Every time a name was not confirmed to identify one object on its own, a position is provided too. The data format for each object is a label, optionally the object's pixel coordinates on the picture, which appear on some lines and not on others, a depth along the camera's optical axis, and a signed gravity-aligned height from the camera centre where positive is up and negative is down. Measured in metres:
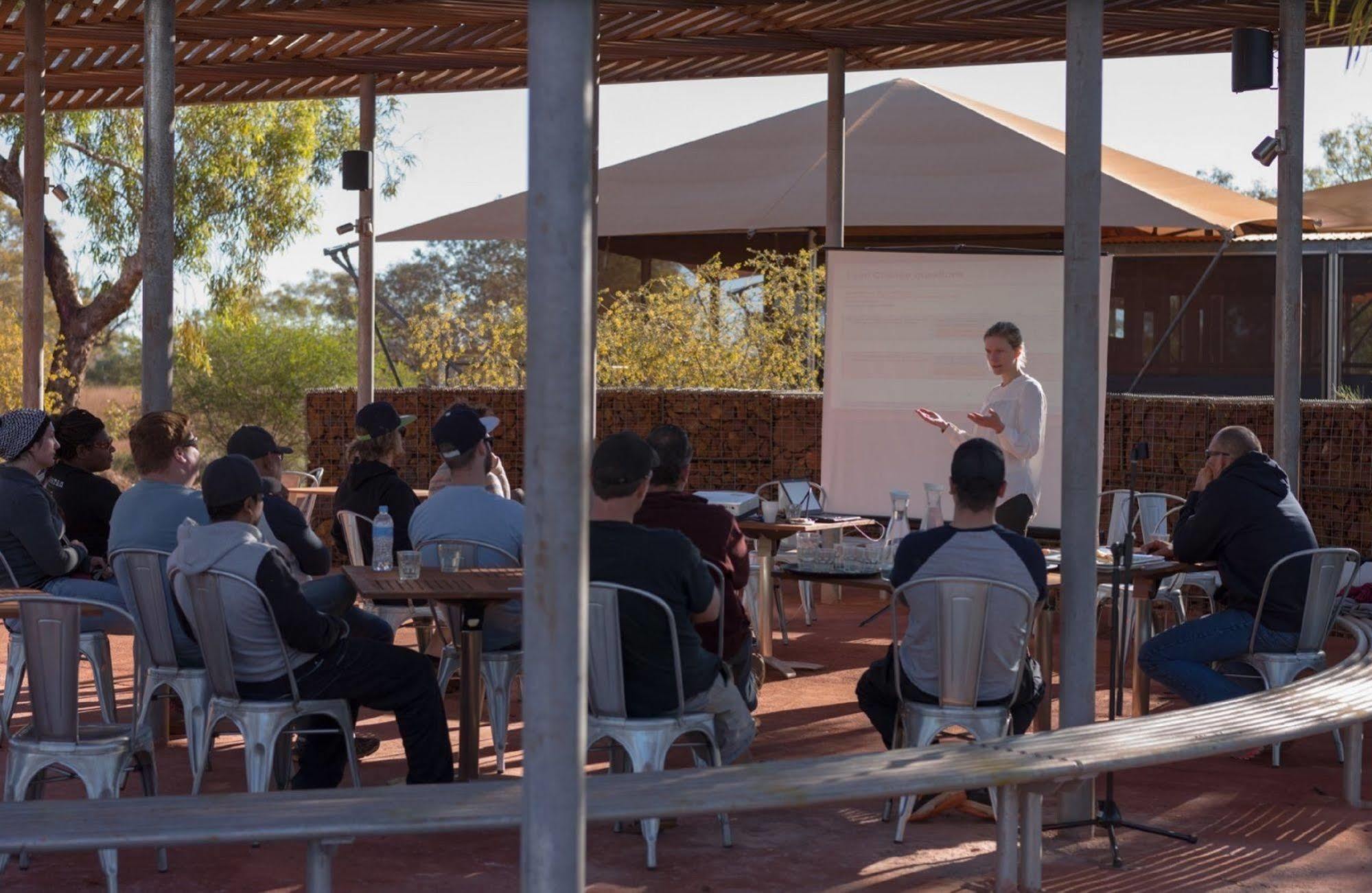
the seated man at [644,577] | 4.66 -0.46
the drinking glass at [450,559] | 5.35 -0.48
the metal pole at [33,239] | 10.24 +1.00
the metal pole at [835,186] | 11.49 +1.53
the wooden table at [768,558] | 7.31 -0.66
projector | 7.79 -0.43
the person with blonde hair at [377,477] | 6.65 -0.28
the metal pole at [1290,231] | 8.37 +0.93
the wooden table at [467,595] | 4.86 -0.54
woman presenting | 7.23 +0.01
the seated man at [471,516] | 5.73 -0.37
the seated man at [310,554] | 5.52 -0.49
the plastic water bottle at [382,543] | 5.53 -0.45
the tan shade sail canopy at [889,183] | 12.98 +1.88
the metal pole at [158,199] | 7.58 +0.93
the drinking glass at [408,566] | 5.17 -0.49
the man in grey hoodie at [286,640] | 4.58 -0.65
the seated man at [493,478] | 6.76 -0.31
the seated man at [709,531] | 5.24 -0.37
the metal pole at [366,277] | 12.20 +0.95
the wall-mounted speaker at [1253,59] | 8.22 +1.74
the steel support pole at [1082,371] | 4.75 +0.12
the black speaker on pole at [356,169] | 11.97 +1.67
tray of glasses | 5.64 -0.53
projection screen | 9.25 +0.32
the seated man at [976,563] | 4.87 -0.43
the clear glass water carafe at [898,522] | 6.13 -0.40
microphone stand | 4.88 -0.92
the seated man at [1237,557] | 5.93 -0.49
